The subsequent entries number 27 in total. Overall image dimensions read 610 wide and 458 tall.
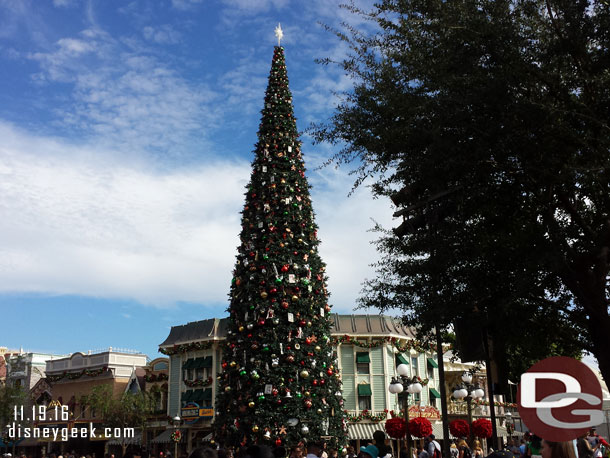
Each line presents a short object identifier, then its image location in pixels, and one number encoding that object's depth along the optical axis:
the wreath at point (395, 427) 25.20
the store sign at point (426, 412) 41.16
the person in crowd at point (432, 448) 17.36
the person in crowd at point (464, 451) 19.33
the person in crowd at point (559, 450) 4.36
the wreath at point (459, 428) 31.89
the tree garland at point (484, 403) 44.85
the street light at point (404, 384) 16.62
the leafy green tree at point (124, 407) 47.75
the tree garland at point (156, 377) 49.62
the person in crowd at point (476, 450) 18.31
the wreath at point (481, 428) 29.61
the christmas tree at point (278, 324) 17.36
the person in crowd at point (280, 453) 9.48
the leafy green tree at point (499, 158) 8.70
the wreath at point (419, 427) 23.81
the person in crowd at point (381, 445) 9.46
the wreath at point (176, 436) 29.89
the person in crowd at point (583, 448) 10.76
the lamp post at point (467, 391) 20.06
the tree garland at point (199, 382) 44.62
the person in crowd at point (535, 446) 11.02
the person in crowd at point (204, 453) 5.94
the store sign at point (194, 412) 40.72
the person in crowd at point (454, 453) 19.08
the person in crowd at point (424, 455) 16.44
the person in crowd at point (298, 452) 11.23
